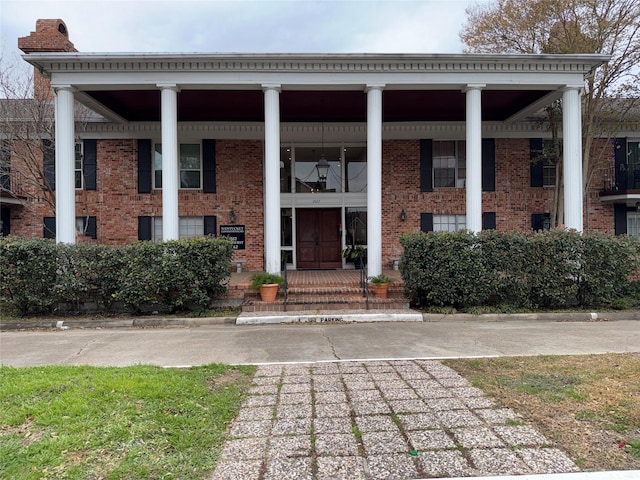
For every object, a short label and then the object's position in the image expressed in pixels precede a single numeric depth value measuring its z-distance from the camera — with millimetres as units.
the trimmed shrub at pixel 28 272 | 7977
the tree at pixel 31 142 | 11750
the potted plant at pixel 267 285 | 8773
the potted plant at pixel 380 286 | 9023
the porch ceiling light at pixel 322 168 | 12591
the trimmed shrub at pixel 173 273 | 8125
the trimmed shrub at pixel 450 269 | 8406
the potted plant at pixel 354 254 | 13104
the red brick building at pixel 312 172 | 12414
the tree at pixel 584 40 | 10383
